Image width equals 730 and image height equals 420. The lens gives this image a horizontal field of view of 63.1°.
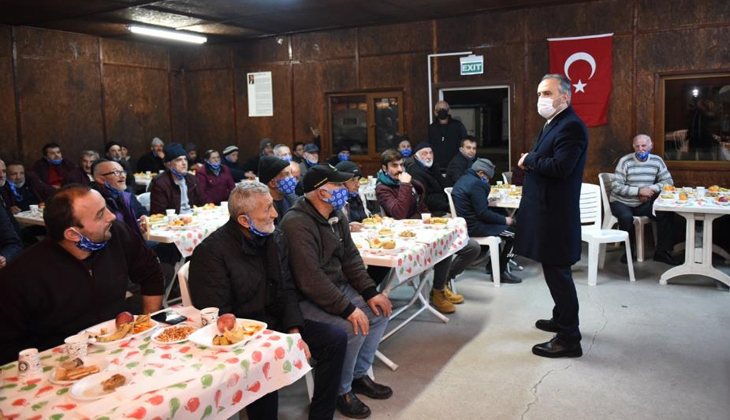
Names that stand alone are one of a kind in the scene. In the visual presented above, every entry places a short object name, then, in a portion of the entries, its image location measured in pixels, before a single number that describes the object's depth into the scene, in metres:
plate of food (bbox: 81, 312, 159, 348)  2.27
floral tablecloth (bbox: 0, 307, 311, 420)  1.77
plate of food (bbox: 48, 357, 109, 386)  1.95
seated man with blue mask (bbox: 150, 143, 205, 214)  5.80
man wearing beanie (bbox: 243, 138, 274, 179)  9.46
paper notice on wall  10.74
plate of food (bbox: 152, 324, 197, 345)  2.24
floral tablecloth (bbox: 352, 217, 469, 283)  3.74
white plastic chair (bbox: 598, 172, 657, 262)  6.75
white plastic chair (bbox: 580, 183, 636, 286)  5.86
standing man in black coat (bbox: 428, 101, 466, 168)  8.73
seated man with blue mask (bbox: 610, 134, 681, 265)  6.71
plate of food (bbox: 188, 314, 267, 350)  2.17
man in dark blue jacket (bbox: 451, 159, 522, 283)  5.57
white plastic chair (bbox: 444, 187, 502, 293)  5.73
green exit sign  8.80
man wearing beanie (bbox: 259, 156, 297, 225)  4.36
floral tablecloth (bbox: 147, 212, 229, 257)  4.64
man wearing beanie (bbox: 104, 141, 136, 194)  9.38
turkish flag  7.99
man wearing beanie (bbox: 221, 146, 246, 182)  9.37
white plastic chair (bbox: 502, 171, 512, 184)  8.12
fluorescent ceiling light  8.82
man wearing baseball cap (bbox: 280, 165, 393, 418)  3.22
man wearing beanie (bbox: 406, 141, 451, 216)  6.41
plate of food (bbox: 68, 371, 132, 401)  1.82
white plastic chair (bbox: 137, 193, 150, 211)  6.49
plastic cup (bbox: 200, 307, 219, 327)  2.39
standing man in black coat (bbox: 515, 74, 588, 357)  3.75
